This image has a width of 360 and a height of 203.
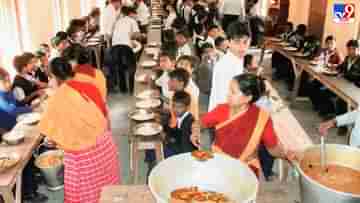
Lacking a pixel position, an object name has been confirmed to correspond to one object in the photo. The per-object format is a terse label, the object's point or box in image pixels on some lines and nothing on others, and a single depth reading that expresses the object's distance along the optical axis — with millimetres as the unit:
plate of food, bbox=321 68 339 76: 4969
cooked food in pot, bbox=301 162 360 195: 1386
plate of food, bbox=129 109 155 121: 3338
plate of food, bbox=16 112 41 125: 3354
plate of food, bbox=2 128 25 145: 2971
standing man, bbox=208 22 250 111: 2512
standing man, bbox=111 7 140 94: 5699
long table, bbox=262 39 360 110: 4246
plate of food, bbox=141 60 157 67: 4891
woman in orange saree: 2334
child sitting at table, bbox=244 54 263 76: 4156
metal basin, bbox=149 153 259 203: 1415
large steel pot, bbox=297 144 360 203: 1267
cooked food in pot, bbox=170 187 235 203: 1324
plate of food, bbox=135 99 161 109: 3575
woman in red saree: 1871
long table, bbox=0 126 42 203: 2438
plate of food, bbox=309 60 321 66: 5398
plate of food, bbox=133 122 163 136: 3105
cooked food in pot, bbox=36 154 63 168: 3340
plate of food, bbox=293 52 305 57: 5969
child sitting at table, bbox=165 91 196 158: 2912
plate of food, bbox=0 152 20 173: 2558
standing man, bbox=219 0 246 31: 7672
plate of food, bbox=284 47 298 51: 6379
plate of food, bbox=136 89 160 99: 3779
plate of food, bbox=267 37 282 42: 7184
